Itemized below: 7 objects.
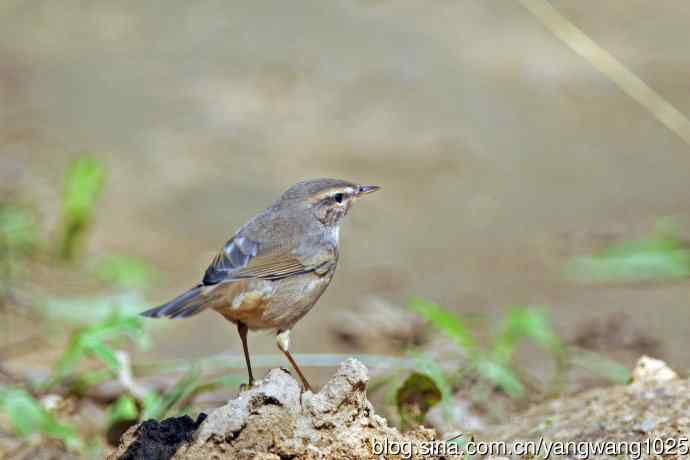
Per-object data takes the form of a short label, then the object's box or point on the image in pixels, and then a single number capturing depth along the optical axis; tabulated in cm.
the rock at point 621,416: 970
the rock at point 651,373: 1105
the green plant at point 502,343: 1253
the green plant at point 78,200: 1802
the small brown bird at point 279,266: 986
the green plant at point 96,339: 1178
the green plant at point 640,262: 1725
